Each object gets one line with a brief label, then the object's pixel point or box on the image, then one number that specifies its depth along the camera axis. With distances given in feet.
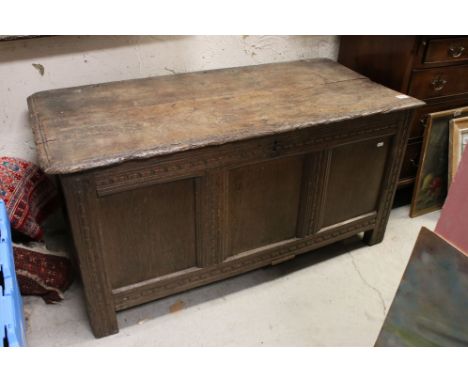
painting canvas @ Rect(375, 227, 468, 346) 3.06
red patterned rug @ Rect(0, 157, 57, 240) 5.49
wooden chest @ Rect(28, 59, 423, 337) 4.71
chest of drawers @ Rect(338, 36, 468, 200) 6.43
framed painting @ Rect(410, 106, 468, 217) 7.18
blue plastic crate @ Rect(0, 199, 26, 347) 3.93
